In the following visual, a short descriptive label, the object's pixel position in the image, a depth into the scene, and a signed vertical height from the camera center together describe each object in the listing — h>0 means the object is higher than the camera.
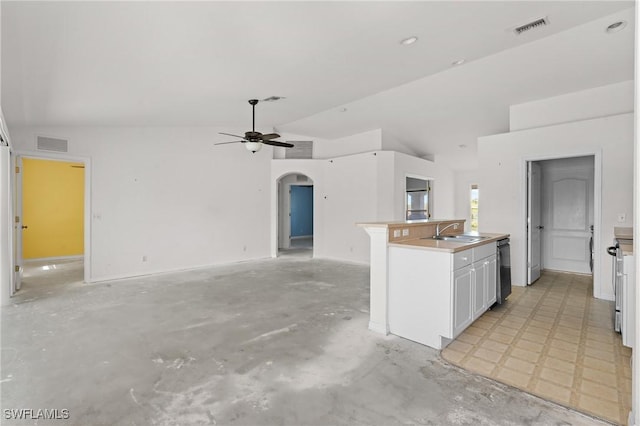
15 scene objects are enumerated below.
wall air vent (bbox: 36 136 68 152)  4.78 +1.02
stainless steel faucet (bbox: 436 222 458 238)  3.89 -0.24
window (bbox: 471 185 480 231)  9.59 +0.22
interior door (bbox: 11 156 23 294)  4.67 -0.16
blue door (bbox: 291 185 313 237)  11.62 -0.07
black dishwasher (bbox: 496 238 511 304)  3.70 -0.74
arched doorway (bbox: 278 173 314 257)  9.28 -0.27
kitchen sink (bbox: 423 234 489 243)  3.47 -0.34
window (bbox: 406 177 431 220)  8.48 +0.30
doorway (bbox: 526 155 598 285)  5.44 -0.10
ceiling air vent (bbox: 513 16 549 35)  2.98 +1.81
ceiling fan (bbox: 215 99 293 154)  4.76 +1.09
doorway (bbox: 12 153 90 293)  6.88 -0.17
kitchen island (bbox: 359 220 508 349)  2.71 -0.69
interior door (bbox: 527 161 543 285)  5.04 -0.23
